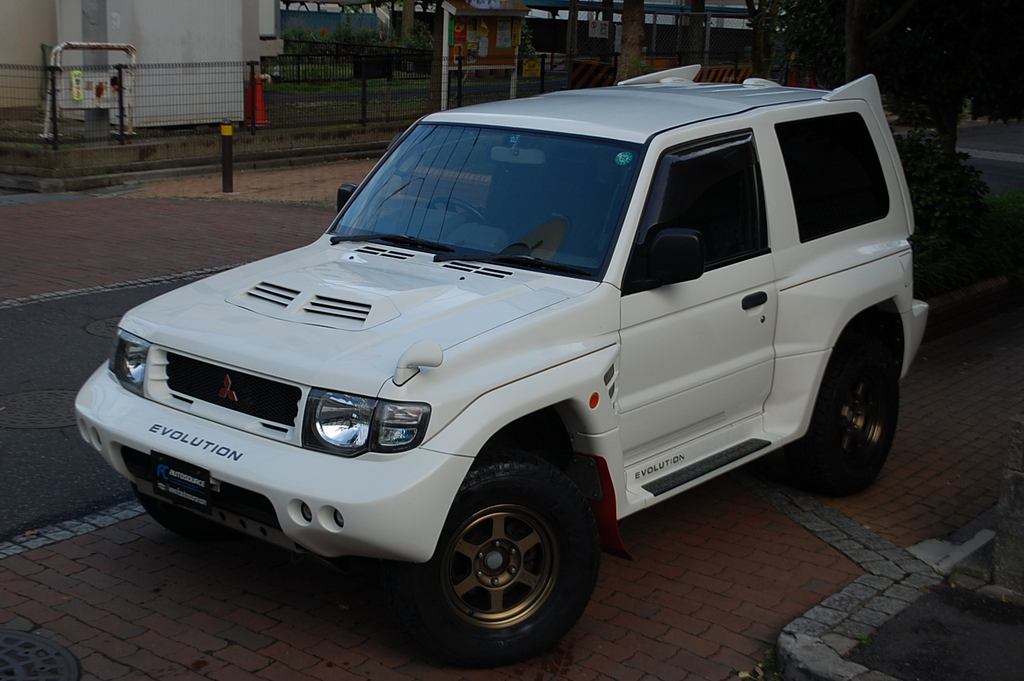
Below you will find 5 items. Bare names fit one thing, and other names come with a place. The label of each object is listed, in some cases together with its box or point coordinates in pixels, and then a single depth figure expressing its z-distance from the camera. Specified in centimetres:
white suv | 382
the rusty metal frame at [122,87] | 1574
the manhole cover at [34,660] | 397
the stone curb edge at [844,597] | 420
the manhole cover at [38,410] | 649
